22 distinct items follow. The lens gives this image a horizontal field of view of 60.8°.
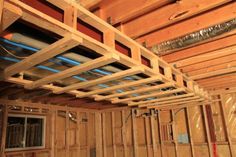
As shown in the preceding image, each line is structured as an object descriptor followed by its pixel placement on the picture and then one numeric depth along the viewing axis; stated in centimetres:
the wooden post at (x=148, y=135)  494
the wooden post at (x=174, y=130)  460
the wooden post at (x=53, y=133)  465
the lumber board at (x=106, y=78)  202
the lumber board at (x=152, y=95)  298
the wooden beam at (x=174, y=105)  447
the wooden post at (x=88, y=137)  554
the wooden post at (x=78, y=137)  521
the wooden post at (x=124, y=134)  529
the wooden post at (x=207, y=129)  426
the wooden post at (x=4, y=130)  380
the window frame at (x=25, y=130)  410
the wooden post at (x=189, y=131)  444
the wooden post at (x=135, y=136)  509
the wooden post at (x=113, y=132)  549
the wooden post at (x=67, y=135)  496
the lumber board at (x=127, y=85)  236
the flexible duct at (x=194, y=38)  192
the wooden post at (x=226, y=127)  408
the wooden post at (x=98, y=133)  569
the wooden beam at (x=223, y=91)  434
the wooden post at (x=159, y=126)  478
